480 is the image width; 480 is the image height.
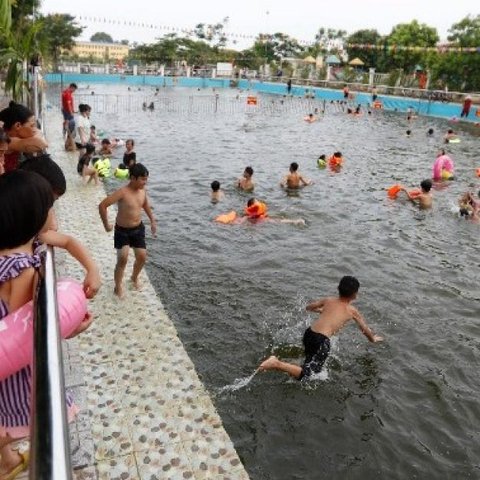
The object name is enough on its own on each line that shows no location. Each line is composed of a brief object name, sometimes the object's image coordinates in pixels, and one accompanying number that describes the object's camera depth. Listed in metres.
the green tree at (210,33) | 89.12
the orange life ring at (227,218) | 10.83
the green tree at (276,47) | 91.81
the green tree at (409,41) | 52.66
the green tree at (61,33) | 63.98
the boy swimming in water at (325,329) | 5.37
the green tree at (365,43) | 63.26
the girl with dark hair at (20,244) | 1.93
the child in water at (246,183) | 13.32
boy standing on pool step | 6.20
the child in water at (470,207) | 11.84
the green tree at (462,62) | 38.19
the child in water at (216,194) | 12.30
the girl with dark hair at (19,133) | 5.15
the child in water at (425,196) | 12.46
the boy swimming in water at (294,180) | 13.69
